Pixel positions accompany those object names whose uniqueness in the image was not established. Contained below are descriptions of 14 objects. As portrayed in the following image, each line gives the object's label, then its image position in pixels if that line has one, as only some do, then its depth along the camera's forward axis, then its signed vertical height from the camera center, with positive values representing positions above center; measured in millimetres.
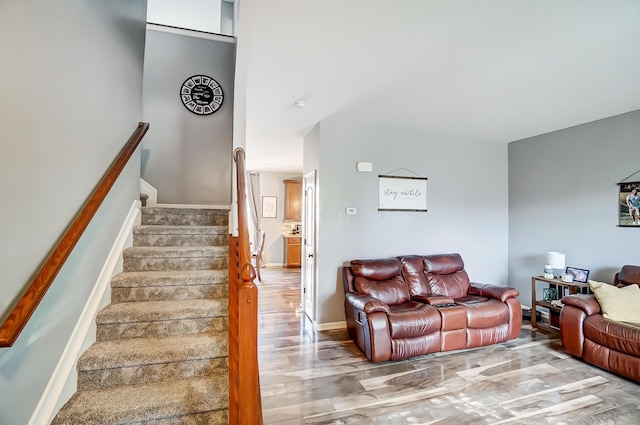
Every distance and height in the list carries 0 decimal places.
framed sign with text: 4066 +447
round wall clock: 3875 +1729
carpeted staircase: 1601 -815
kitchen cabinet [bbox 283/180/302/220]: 8125 +672
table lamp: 3635 -426
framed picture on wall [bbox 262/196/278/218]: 8086 +454
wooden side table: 3474 -886
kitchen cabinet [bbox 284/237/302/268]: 7785 -800
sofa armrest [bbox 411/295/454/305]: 3241 -865
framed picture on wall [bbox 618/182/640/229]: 3262 +266
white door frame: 3908 -331
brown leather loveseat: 2838 -905
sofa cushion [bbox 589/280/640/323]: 2719 -723
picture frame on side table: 3525 -587
